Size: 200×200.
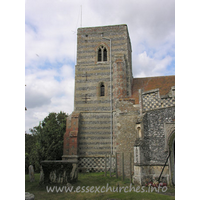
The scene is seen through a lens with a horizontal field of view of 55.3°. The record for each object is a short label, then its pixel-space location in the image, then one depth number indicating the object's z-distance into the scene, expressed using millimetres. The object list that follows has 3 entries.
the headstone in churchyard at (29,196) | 6014
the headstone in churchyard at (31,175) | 12355
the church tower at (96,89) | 16984
